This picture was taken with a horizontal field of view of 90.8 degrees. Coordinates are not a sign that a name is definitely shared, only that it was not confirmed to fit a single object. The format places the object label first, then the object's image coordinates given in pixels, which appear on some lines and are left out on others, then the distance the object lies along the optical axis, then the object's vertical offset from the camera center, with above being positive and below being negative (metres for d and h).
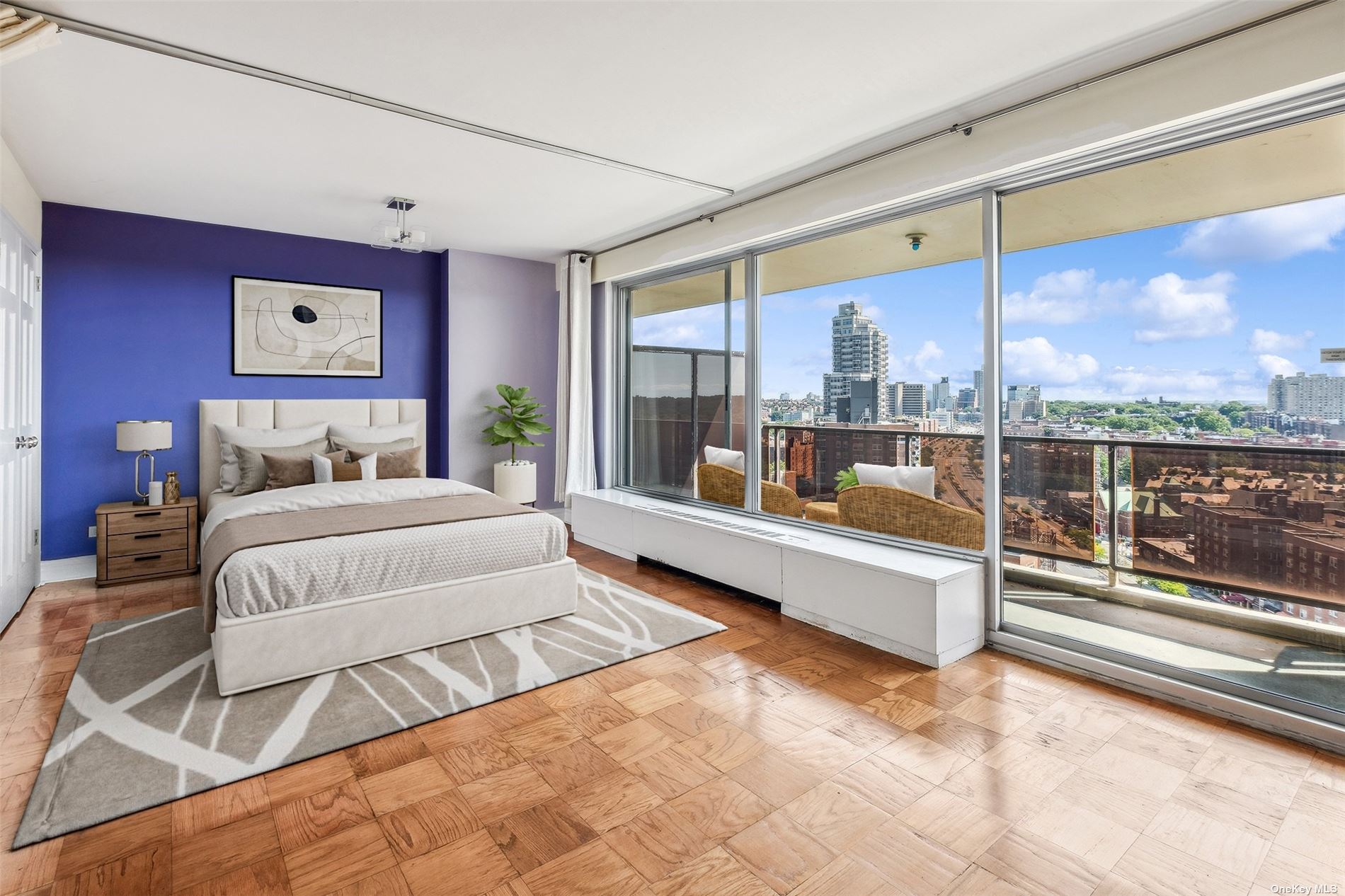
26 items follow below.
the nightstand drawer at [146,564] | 4.38 -0.81
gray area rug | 2.13 -1.05
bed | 2.82 -0.63
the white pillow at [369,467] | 4.75 -0.17
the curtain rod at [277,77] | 2.37 +1.49
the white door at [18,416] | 3.47 +0.17
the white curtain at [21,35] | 2.21 +1.39
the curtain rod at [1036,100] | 2.24 +1.44
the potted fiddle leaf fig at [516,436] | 5.74 +0.06
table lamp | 4.40 +0.06
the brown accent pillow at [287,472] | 4.54 -0.19
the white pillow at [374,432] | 5.14 +0.09
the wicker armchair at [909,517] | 3.40 -0.41
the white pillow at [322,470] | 4.58 -0.18
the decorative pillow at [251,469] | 4.63 -0.18
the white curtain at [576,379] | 5.89 +0.57
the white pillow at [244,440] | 4.78 +0.03
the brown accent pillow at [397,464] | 4.88 -0.15
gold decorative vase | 4.66 -0.32
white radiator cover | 3.07 -0.72
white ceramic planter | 5.73 -0.34
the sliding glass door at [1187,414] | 2.43 +0.11
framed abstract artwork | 5.14 +0.93
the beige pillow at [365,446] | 5.01 -0.02
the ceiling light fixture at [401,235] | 4.23 +1.34
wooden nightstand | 4.36 -0.65
